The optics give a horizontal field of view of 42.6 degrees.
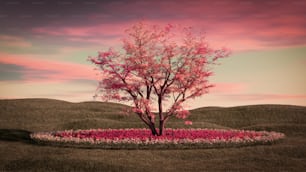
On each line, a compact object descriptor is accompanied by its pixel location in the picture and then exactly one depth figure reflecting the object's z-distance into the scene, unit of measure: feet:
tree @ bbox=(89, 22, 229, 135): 70.95
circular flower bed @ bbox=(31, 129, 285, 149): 63.26
